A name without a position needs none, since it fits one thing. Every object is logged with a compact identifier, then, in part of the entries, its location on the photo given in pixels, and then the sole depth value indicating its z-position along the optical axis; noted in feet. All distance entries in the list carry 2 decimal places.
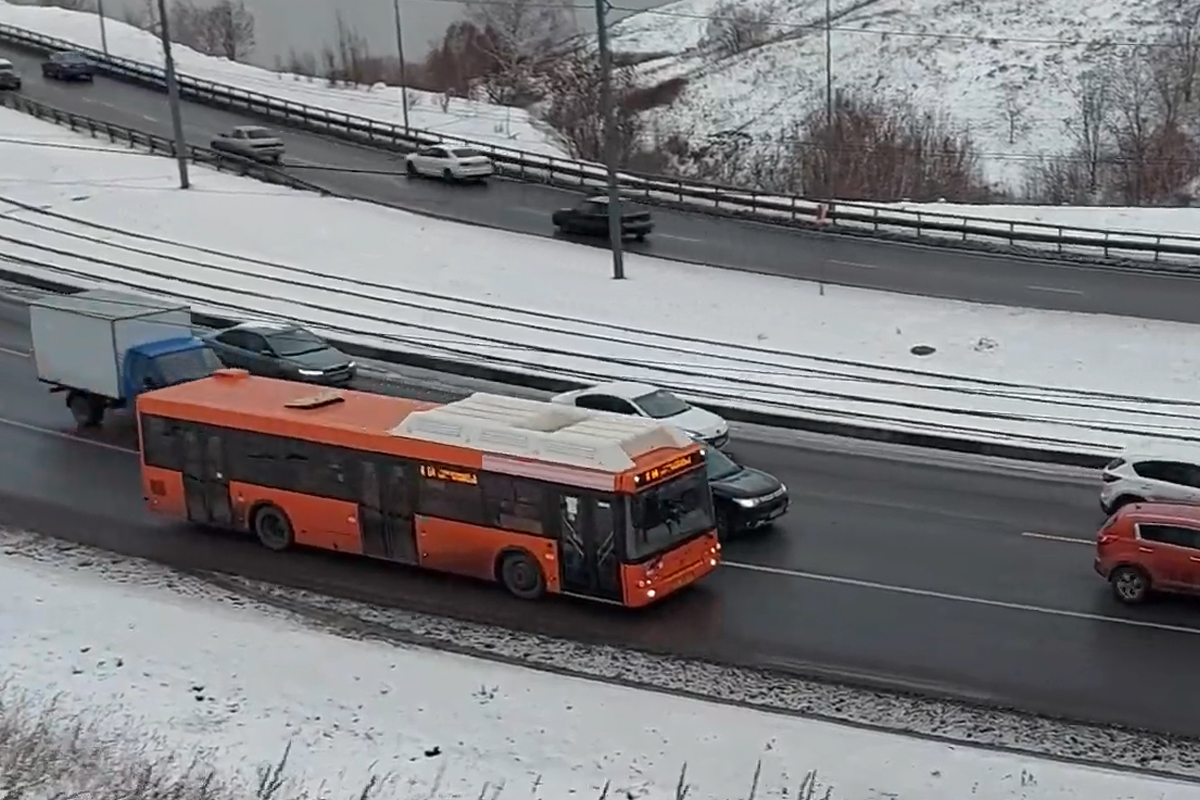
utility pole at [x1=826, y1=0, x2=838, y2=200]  198.49
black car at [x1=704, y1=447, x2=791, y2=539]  66.23
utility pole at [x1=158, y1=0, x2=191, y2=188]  143.54
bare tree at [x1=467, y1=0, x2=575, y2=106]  264.93
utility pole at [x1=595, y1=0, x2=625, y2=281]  120.06
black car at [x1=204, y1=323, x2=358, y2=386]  89.51
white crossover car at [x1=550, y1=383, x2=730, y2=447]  77.71
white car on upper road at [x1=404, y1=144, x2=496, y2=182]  159.43
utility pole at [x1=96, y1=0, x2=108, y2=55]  236.71
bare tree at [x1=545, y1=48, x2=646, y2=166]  217.97
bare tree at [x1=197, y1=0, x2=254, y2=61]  327.88
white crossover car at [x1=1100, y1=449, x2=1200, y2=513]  67.51
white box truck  83.46
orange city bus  58.34
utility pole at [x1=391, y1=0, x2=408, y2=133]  192.13
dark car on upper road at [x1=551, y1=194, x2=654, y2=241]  138.00
